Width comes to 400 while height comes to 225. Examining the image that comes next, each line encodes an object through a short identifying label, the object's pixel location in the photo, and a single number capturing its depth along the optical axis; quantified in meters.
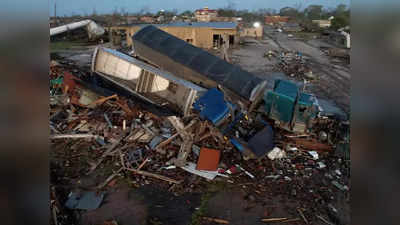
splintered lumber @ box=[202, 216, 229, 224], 5.82
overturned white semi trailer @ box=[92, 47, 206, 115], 9.93
